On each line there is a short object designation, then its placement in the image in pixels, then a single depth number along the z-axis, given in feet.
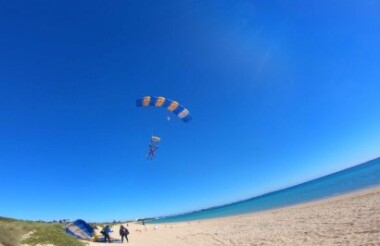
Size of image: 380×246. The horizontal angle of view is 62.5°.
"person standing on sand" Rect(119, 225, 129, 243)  83.88
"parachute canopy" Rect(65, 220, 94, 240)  85.46
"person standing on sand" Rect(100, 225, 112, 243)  82.03
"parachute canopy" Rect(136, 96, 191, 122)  78.64
